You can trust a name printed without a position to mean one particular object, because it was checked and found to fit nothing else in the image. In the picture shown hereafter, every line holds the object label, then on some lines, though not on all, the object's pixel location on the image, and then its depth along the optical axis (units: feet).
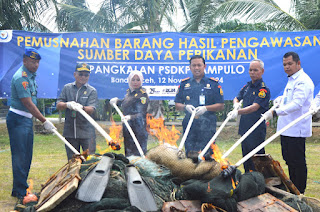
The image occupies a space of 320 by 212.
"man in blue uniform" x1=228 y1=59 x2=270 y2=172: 17.47
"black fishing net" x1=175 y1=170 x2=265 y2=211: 10.87
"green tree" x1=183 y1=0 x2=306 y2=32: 38.93
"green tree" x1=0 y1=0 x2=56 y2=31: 43.80
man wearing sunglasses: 18.28
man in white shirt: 15.88
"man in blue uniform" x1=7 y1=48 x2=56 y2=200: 16.98
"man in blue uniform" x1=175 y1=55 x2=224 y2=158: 17.98
